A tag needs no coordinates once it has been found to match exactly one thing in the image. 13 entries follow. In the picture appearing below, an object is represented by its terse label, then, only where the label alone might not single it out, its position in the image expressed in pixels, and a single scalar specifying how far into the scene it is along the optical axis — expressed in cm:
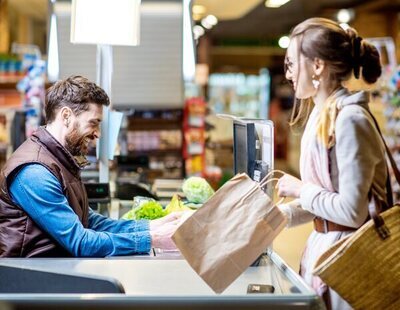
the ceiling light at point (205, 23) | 1378
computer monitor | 254
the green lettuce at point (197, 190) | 385
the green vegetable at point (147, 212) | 324
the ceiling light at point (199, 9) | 1103
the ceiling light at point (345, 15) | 1227
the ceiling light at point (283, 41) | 1679
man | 252
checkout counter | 187
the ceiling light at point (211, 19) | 1280
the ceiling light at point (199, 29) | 1422
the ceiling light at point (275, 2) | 968
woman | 208
